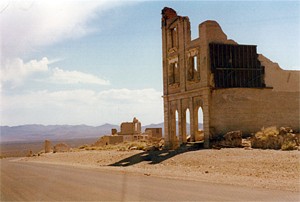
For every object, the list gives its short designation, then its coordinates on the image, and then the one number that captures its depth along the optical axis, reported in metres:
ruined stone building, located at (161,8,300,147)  30.48
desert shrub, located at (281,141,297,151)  23.72
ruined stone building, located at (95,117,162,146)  52.03
